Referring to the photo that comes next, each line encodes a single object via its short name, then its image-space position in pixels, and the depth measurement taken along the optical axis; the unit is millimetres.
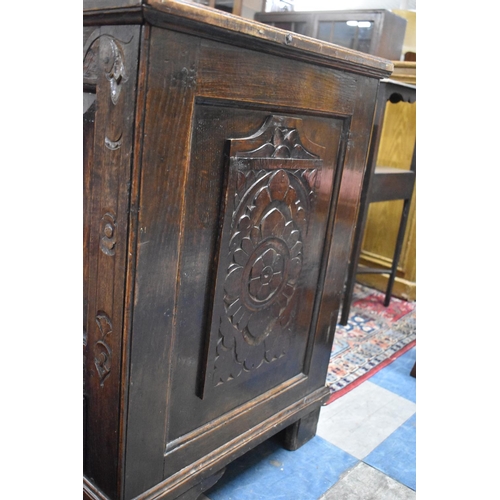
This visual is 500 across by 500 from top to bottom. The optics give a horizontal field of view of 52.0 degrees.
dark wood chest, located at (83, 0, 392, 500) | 804
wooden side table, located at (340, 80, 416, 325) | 2031
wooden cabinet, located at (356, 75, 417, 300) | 2670
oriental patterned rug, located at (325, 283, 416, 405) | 1890
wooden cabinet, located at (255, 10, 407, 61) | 2441
